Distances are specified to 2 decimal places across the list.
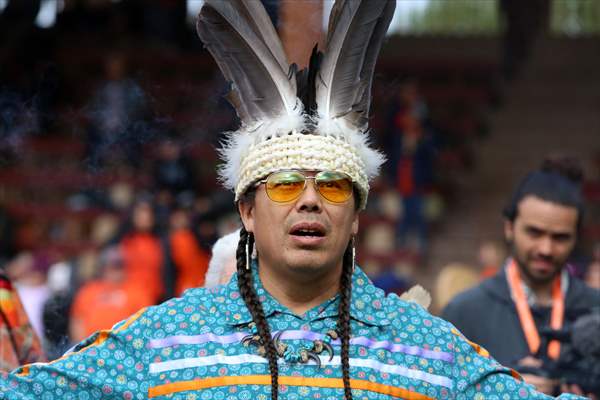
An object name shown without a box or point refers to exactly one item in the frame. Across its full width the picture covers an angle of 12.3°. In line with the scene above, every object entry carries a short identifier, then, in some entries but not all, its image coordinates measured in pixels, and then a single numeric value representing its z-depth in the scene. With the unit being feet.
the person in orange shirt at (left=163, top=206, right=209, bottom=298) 64.76
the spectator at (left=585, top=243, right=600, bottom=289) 53.25
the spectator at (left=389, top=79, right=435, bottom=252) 85.71
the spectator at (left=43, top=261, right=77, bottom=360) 33.29
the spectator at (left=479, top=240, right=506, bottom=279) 65.68
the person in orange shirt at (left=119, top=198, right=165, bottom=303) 64.31
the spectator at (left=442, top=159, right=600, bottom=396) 36.52
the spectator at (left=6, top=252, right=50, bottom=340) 57.97
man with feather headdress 23.93
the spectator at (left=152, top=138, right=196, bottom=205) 73.08
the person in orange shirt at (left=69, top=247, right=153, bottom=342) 54.62
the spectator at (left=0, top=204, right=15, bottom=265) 79.90
